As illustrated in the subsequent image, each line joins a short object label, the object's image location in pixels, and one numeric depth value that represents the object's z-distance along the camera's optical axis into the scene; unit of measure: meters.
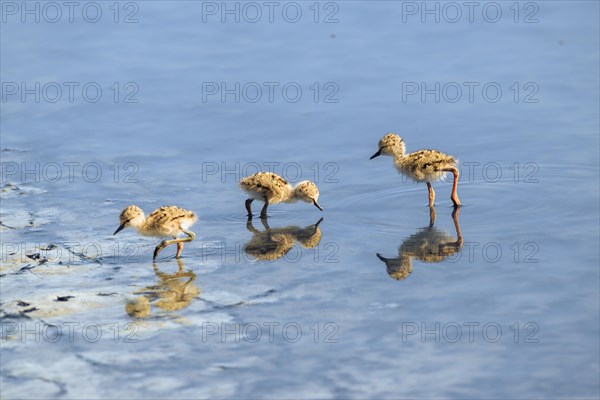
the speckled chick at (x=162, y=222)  11.75
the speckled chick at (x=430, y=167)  13.17
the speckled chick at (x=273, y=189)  12.93
